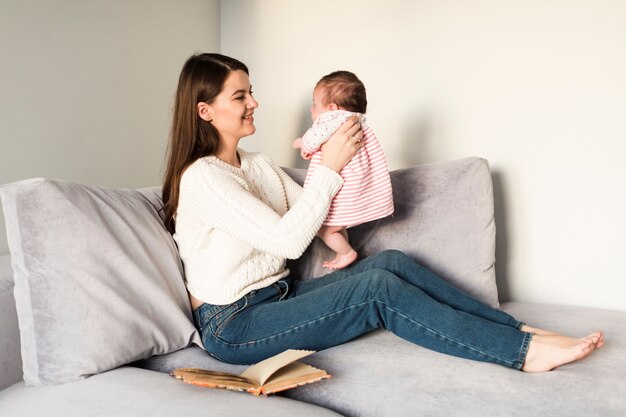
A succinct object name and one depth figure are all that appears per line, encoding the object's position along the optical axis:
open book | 1.24
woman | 1.46
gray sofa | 1.23
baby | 1.76
